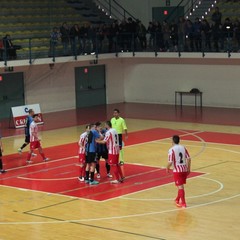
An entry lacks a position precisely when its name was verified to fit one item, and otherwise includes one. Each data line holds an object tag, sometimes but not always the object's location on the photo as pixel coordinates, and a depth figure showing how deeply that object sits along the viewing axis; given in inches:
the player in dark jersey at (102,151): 951.6
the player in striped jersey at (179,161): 797.9
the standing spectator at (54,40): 1556.3
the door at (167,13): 1845.5
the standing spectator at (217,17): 1581.0
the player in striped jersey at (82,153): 936.9
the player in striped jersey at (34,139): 1078.4
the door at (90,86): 1766.7
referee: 1002.7
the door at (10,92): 1593.3
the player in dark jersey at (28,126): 1103.8
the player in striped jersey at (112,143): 915.4
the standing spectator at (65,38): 1568.7
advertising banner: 1446.9
